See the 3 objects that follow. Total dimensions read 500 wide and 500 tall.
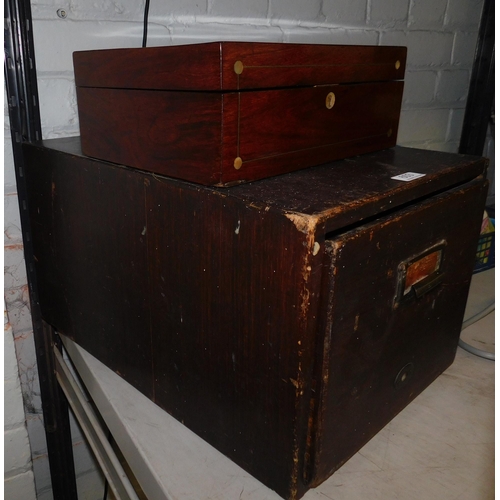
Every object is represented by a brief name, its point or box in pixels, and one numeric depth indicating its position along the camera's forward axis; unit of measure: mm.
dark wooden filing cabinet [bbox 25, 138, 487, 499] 502
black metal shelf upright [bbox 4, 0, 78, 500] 803
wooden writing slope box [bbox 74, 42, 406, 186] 534
